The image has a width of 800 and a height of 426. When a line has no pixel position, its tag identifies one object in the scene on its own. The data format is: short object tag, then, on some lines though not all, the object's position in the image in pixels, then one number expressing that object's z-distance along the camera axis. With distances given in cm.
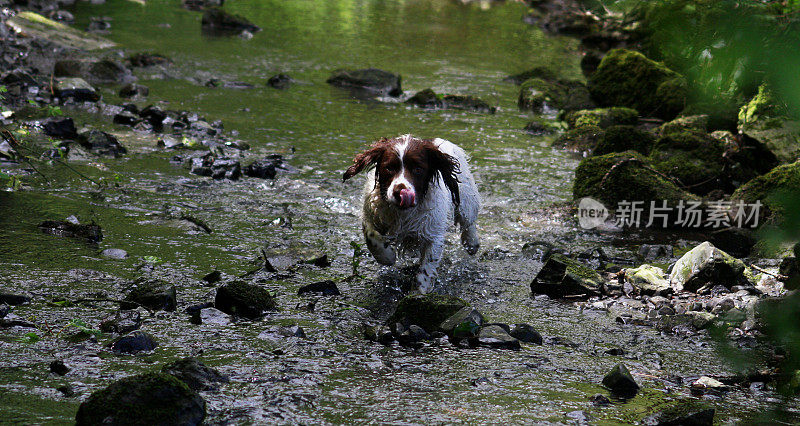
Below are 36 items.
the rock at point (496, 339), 1041
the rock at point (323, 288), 1207
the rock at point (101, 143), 1908
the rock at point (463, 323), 1050
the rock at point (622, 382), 915
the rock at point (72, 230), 1315
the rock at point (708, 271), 1285
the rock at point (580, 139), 2414
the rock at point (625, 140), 2134
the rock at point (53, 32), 3250
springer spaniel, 1172
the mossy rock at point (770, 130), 1789
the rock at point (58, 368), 834
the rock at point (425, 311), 1087
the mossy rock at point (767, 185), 1580
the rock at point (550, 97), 2870
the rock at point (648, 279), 1293
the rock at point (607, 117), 2562
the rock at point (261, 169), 1867
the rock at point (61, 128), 1983
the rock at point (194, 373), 834
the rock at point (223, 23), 4225
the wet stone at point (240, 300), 1075
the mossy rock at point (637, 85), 2619
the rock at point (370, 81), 3052
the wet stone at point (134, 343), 916
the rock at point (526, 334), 1075
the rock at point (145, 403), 723
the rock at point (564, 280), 1280
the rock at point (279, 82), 2972
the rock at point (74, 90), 2406
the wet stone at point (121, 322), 962
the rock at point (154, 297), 1056
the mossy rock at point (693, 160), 1891
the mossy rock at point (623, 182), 1772
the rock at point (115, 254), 1252
